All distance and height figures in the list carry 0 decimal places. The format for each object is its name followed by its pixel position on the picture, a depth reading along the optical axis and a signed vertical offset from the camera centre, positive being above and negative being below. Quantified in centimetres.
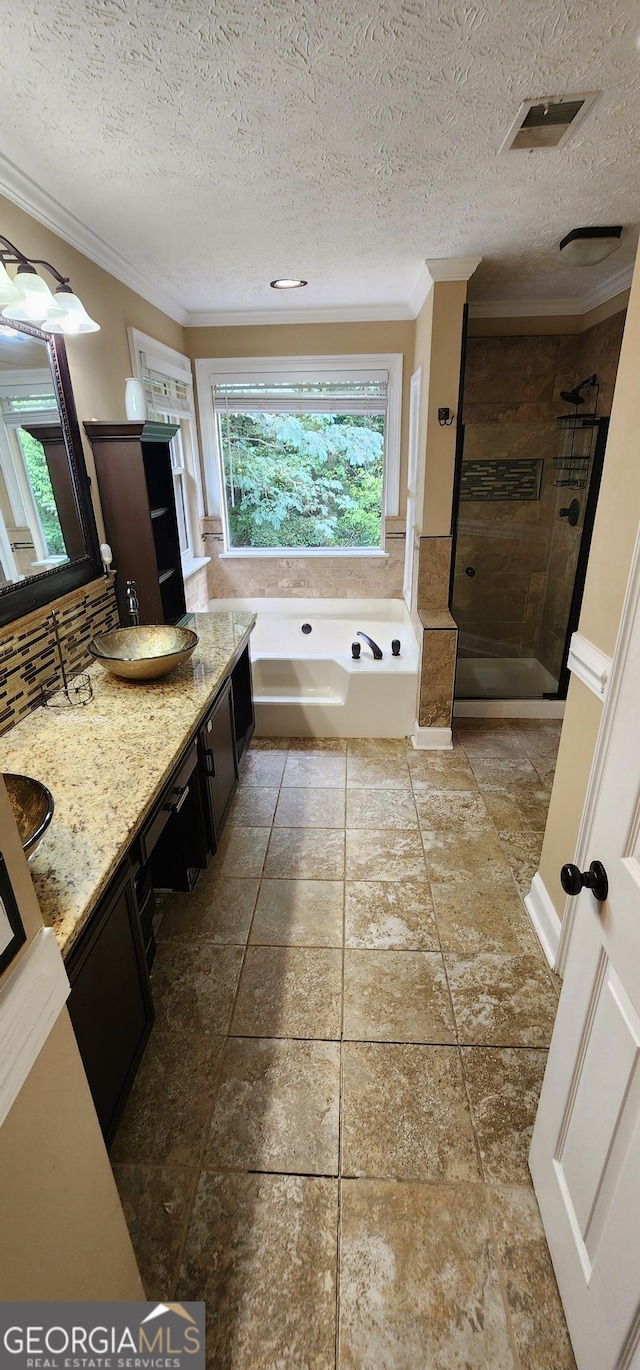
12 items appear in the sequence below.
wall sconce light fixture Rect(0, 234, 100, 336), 166 +42
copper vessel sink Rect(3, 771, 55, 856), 119 -69
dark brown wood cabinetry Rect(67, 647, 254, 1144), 121 -115
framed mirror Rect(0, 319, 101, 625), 183 -8
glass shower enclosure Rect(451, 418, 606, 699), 380 -71
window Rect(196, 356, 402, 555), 389 +0
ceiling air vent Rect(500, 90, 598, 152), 151 +82
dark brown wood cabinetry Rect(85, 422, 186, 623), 242 -19
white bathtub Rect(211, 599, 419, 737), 337 -136
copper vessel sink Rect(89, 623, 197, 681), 209 -71
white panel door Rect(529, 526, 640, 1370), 88 -102
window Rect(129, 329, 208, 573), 309 +24
